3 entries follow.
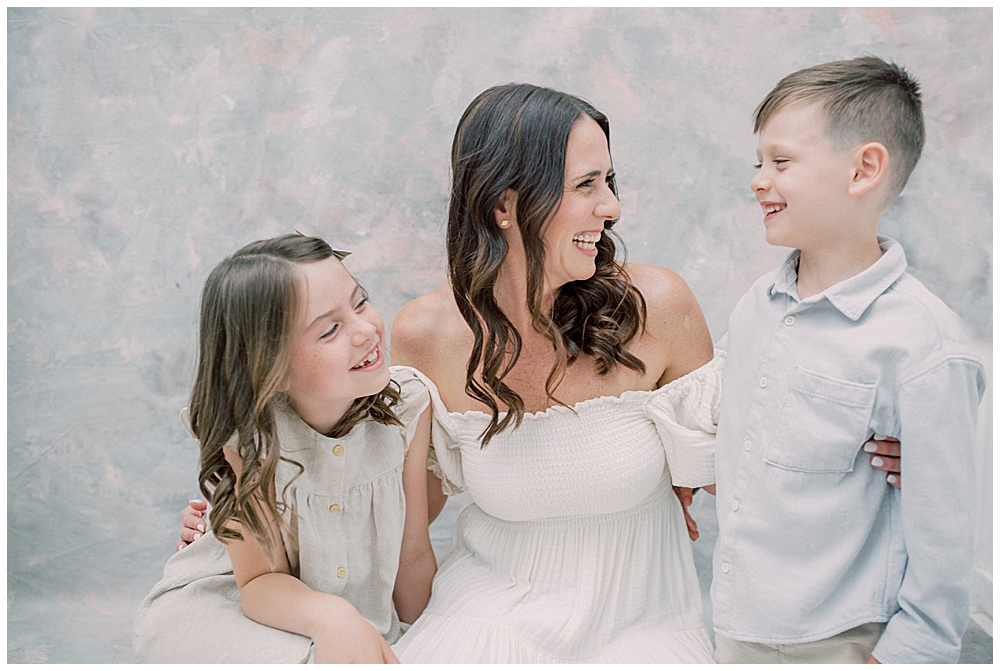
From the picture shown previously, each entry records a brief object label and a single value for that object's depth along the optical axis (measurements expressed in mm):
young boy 1147
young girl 1329
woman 1457
